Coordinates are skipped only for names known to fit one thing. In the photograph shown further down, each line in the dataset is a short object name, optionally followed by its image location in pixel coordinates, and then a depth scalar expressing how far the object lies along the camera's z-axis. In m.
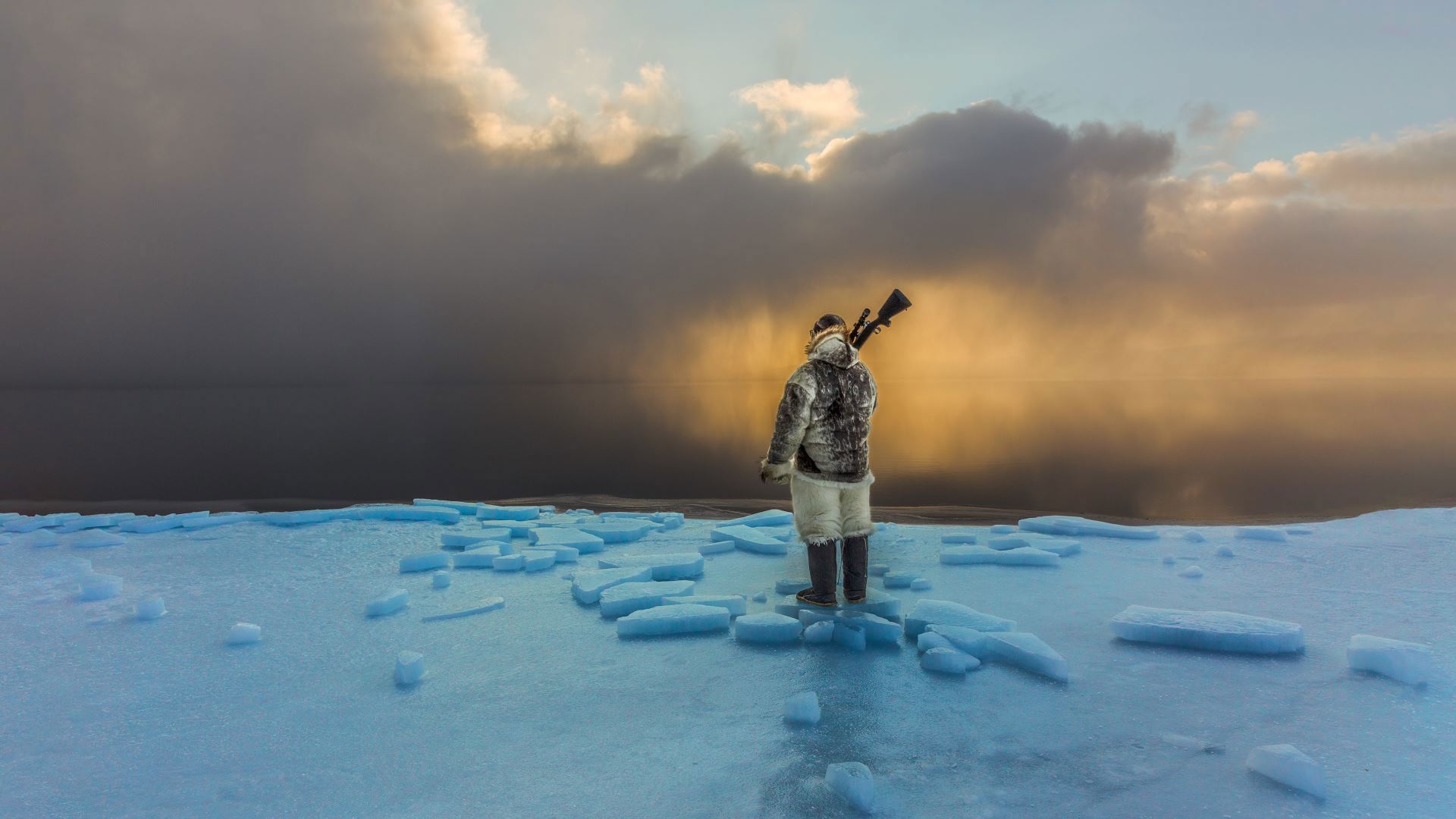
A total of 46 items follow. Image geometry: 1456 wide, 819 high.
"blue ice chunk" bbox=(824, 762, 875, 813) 2.60
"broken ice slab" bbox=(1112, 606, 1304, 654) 4.12
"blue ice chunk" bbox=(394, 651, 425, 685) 3.79
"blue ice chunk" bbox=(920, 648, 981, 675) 3.91
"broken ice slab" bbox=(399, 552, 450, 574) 6.35
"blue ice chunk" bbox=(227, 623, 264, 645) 4.49
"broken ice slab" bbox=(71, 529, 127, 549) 7.70
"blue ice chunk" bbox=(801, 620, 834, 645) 4.42
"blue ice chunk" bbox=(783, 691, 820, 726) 3.30
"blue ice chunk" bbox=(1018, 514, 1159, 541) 7.55
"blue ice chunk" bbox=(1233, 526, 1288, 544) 7.36
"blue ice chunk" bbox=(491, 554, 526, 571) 6.28
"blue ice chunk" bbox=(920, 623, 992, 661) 4.14
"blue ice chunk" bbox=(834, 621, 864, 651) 4.31
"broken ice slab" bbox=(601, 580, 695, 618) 4.98
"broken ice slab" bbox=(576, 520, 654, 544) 7.72
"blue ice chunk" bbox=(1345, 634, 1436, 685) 3.64
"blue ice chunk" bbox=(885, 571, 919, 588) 5.91
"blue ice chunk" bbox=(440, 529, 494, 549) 7.35
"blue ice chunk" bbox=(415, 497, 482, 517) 9.75
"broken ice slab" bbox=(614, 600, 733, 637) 4.59
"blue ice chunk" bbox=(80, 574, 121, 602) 5.50
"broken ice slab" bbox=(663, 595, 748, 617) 4.95
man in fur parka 5.03
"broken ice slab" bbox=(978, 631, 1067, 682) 3.82
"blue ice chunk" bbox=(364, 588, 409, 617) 5.02
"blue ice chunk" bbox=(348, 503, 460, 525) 9.06
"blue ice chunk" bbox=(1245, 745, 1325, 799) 2.65
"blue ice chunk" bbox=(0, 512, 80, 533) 8.69
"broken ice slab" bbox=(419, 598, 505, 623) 5.05
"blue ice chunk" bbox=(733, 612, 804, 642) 4.42
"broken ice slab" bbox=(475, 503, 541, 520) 9.21
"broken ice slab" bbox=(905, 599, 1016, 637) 4.49
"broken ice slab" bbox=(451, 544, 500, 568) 6.48
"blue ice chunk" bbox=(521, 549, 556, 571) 6.29
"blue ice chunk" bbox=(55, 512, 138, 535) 8.79
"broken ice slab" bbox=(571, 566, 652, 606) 5.29
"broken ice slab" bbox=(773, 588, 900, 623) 4.96
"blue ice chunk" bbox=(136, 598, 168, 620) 5.05
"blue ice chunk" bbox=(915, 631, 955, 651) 4.20
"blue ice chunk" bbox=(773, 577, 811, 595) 5.63
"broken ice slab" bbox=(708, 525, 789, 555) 6.99
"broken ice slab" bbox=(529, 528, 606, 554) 7.21
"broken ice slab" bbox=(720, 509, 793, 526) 8.48
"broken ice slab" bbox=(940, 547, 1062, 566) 6.40
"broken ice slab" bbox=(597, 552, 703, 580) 5.95
